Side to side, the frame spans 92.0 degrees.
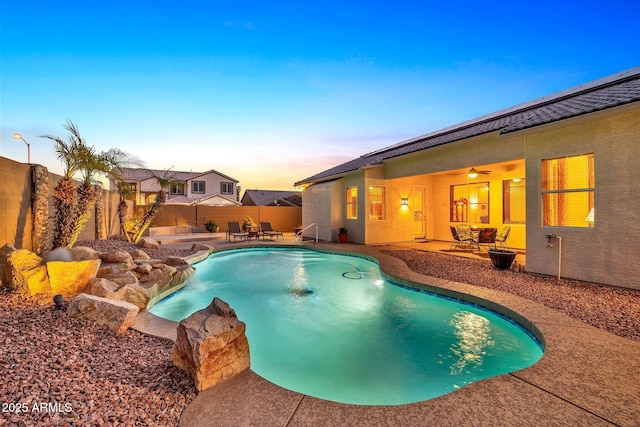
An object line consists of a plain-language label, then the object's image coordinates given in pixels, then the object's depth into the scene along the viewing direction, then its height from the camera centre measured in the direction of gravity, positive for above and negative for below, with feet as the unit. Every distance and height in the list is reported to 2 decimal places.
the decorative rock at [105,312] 12.73 -4.12
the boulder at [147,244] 36.75 -3.62
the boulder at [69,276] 16.30 -3.38
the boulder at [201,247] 38.22 -4.26
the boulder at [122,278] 19.49 -4.15
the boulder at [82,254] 21.61 -2.88
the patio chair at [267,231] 50.28 -3.07
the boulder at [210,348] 8.81 -4.05
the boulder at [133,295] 16.72 -4.50
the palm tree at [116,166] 32.82 +5.28
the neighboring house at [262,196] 114.21 +6.44
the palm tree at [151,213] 40.81 +0.01
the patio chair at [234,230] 50.55 -2.77
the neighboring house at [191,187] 101.91 +9.46
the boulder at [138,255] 28.63 -3.91
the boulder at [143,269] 23.12 -4.16
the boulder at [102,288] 16.24 -4.04
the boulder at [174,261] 27.99 -4.33
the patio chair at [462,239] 35.84 -3.26
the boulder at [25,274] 15.30 -3.03
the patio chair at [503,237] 33.88 -2.81
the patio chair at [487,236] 34.40 -2.72
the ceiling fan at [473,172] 33.46 +4.42
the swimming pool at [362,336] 12.09 -6.55
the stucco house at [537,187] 18.97 +2.51
